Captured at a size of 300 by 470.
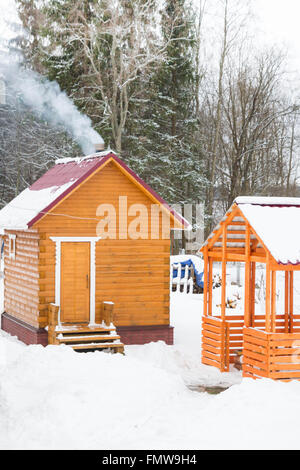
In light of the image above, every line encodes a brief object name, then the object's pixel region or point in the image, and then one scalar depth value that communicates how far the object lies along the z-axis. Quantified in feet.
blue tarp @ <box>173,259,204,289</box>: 87.04
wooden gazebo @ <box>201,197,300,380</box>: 39.93
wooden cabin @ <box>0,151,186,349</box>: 50.93
